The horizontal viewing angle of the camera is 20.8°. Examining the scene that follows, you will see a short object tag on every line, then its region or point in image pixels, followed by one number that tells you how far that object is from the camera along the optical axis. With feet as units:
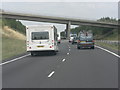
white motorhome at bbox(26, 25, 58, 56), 92.89
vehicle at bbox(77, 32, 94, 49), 130.56
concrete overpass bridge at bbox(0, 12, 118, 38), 321.11
